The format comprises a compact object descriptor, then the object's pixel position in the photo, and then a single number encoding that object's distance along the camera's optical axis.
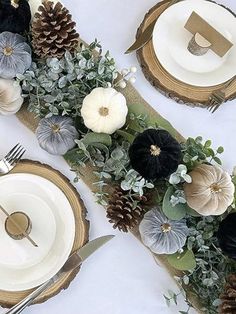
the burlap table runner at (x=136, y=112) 0.92
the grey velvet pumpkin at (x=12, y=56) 0.89
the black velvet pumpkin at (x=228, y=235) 0.81
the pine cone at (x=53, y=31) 0.88
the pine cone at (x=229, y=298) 0.83
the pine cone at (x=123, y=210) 0.87
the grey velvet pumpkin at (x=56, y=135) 0.90
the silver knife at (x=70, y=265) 0.87
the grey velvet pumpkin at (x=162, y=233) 0.86
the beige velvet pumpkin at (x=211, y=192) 0.82
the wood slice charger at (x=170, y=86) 0.96
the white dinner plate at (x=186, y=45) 0.96
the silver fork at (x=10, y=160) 0.91
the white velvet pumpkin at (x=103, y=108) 0.86
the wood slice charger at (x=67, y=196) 0.91
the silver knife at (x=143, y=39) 0.97
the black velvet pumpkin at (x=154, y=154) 0.80
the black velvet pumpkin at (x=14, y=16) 0.90
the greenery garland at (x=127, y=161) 0.84
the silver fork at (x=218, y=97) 0.95
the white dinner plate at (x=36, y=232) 0.88
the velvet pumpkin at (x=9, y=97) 0.90
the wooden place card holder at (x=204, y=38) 0.93
